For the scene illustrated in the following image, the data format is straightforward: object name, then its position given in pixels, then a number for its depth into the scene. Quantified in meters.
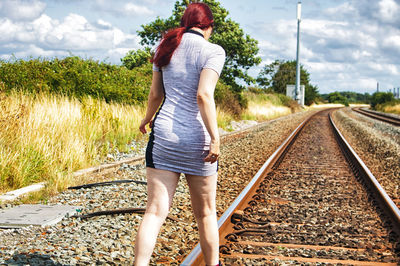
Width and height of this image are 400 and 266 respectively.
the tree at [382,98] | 62.03
